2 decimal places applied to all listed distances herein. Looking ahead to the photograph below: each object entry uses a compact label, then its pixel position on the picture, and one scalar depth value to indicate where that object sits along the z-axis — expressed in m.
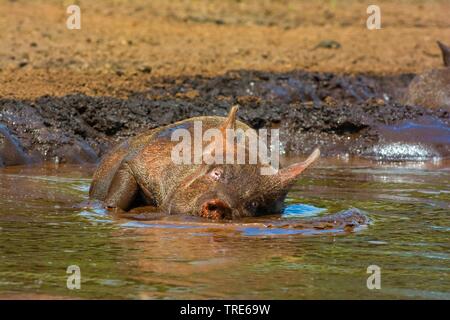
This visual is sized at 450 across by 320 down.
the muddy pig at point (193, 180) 17.50
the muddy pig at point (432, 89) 33.62
